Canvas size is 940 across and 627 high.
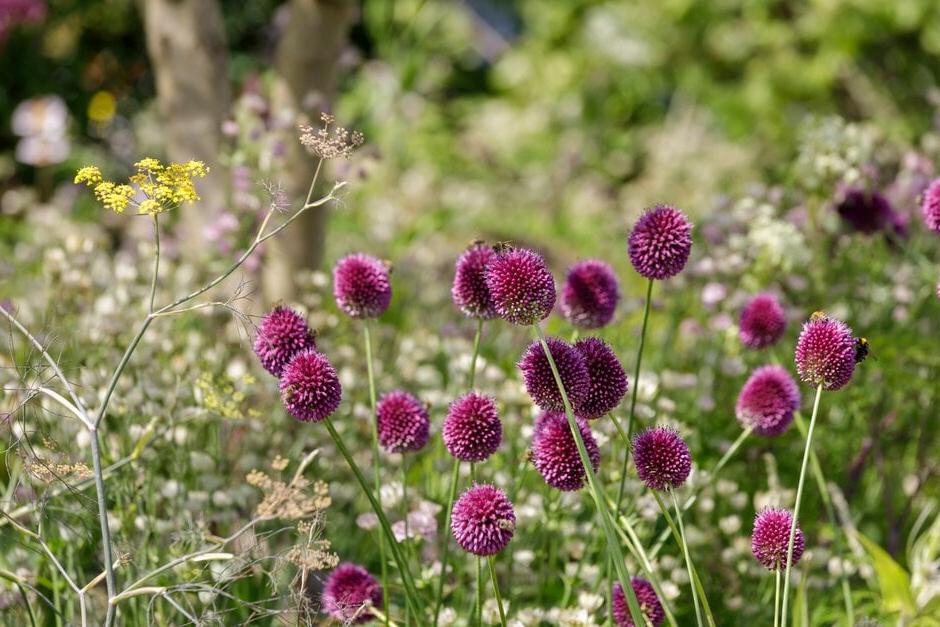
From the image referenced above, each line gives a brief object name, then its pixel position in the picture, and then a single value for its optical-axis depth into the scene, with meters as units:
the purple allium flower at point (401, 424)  1.25
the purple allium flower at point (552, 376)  1.15
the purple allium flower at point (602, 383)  1.17
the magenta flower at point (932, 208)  1.26
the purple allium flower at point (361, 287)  1.25
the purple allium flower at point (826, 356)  1.17
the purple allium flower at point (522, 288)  1.15
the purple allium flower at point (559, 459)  1.18
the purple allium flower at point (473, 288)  1.23
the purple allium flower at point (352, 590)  1.23
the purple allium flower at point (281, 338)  1.20
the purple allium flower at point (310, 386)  1.17
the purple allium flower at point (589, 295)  1.27
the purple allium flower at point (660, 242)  1.19
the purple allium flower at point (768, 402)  1.26
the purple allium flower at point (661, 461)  1.16
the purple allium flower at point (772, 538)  1.17
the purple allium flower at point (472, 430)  1.19
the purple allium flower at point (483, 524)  1.16
